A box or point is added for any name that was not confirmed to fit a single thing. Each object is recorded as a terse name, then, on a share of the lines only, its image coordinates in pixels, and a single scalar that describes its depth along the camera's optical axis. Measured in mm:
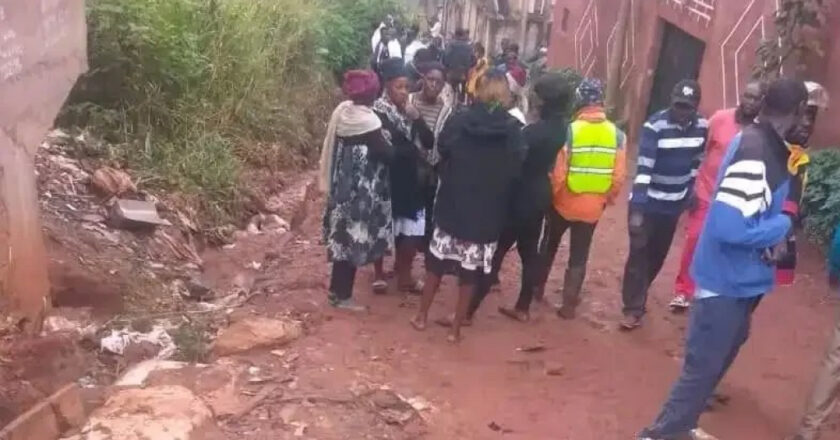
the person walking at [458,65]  5719
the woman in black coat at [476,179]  4668
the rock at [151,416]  3775
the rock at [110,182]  6836
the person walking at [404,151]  5098
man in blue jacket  3492
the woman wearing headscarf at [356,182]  4957
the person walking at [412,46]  12366
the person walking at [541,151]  5035
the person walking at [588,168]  5078
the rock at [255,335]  4875
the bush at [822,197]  7359
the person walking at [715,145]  5152
